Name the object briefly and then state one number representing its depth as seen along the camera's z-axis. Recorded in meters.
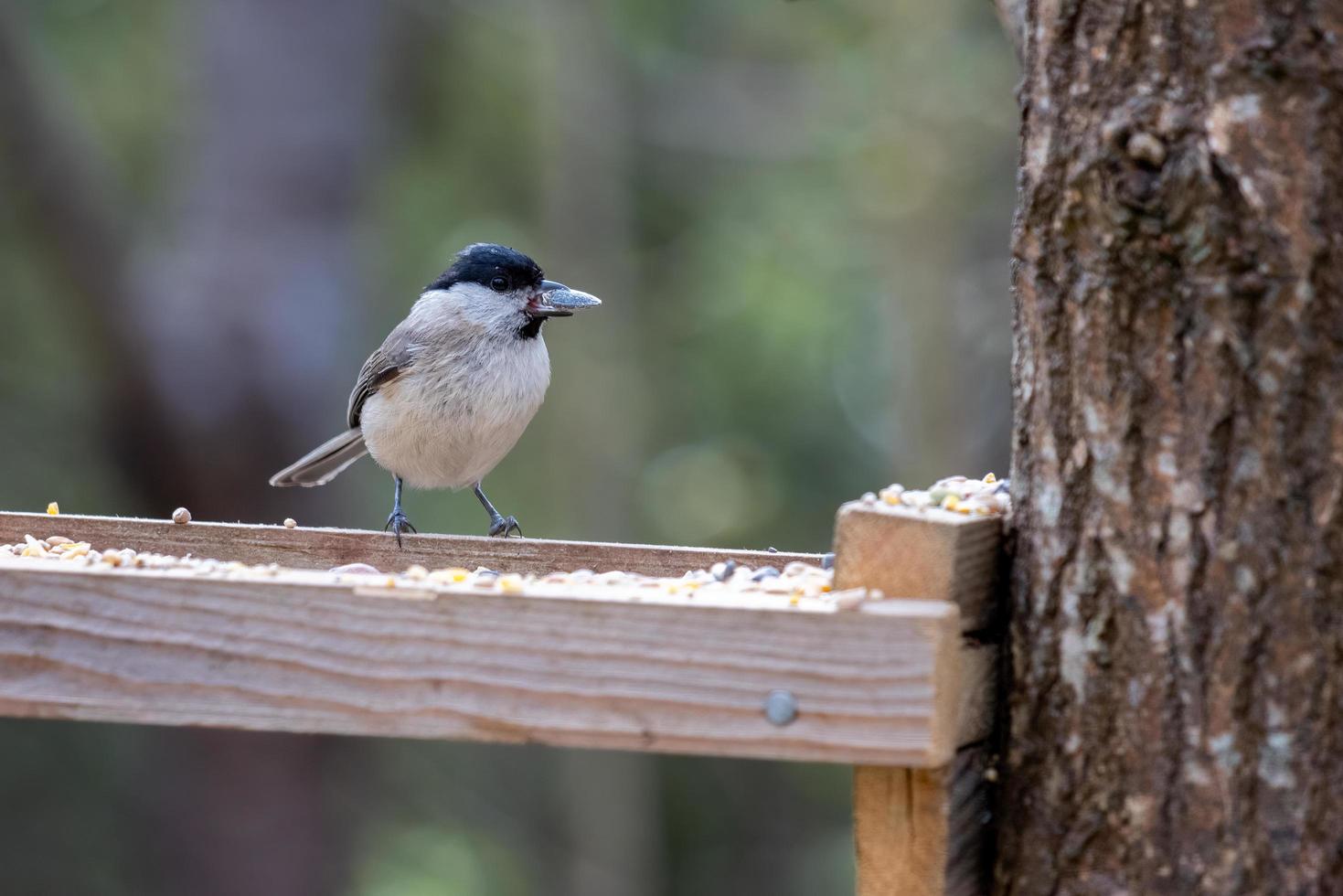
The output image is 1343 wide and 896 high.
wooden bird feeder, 4.46
